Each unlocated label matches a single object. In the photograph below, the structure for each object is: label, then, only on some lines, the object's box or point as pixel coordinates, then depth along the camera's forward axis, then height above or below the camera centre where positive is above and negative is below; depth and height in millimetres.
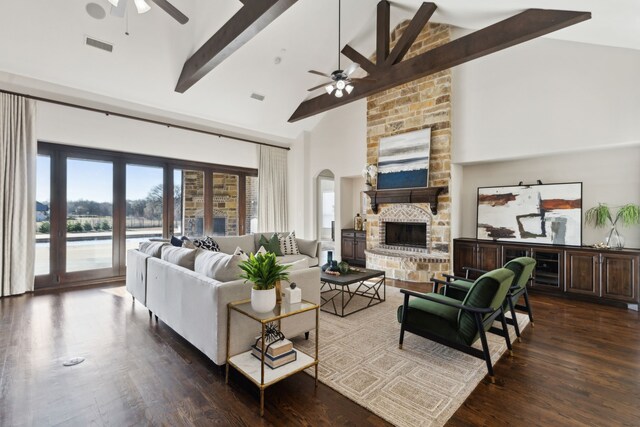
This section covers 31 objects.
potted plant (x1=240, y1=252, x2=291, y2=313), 2092 -476
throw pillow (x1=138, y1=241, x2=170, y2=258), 3652 -453
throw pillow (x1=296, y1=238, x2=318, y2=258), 5918 -698
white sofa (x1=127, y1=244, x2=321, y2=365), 2285 -788
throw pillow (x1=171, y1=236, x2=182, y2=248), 4246 -422
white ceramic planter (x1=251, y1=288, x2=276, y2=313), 2086 -622
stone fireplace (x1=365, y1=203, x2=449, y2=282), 5543 -689
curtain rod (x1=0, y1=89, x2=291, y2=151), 4557 +1768
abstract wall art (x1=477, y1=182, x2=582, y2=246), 4512 -11
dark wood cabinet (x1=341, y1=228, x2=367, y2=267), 6938 -802
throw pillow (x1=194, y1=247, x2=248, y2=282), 2486 -467
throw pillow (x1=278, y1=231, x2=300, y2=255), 5734 -645
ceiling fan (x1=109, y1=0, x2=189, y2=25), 2641 +1885
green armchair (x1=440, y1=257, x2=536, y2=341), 2941 -790
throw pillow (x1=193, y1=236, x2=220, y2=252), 4730 -500
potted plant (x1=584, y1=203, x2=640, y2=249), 3959 -83
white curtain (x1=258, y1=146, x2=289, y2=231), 7500 +584
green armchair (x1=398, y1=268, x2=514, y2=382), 2303 -888
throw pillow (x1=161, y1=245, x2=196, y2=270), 3064 -468
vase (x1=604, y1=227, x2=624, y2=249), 4156 -391
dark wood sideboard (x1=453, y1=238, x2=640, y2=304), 3938 -811
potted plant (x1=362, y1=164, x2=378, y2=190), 6332 +861
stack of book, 2109 -1029
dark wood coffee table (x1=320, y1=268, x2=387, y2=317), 3732 -1223
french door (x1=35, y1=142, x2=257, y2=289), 4840 +114
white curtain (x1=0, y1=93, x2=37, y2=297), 4340 +309
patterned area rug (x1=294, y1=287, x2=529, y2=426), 1989 -1295
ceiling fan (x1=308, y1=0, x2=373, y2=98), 4027 +1851
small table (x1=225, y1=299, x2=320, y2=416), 1963 -1100
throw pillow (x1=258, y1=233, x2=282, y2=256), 5534 -588
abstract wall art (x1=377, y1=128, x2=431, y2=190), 5691 +1051
